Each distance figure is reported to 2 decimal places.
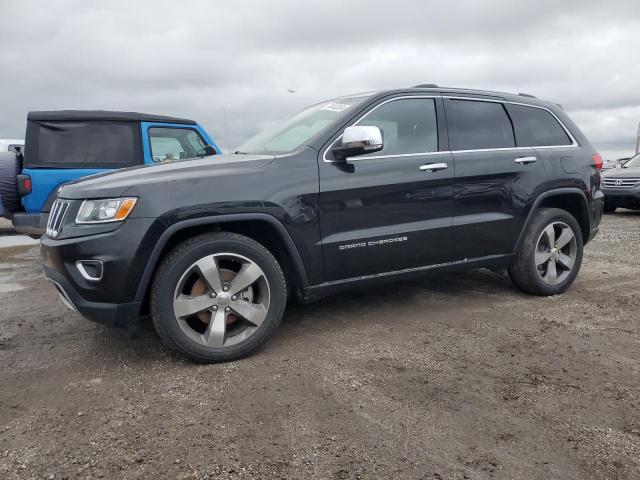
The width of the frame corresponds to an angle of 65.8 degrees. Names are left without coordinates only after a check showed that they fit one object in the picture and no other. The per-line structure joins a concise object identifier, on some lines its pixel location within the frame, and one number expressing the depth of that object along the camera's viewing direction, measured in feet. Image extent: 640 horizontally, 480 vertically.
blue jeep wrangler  19.63
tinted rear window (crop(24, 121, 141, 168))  20.27
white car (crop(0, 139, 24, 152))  44.86
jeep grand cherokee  9.59
